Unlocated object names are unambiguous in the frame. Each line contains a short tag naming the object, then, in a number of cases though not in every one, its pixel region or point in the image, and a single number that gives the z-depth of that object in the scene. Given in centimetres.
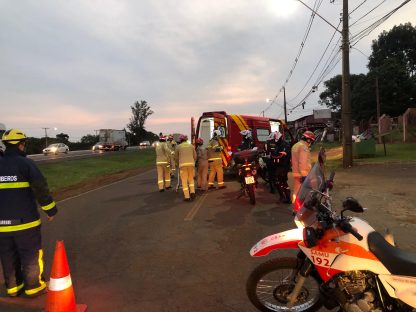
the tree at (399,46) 6788
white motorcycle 331
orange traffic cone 404
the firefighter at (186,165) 1152
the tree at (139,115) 11375
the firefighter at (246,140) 1341
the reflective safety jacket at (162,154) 1349
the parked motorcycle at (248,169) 1056
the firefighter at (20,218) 473
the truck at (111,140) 5755
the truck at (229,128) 1564
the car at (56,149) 4844
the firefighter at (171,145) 1571
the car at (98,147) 5784
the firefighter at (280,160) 1042
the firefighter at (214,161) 1347
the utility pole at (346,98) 1884
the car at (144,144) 8517
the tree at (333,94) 9568
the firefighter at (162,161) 1347
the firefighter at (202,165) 1342
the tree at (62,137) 8843
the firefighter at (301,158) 842
